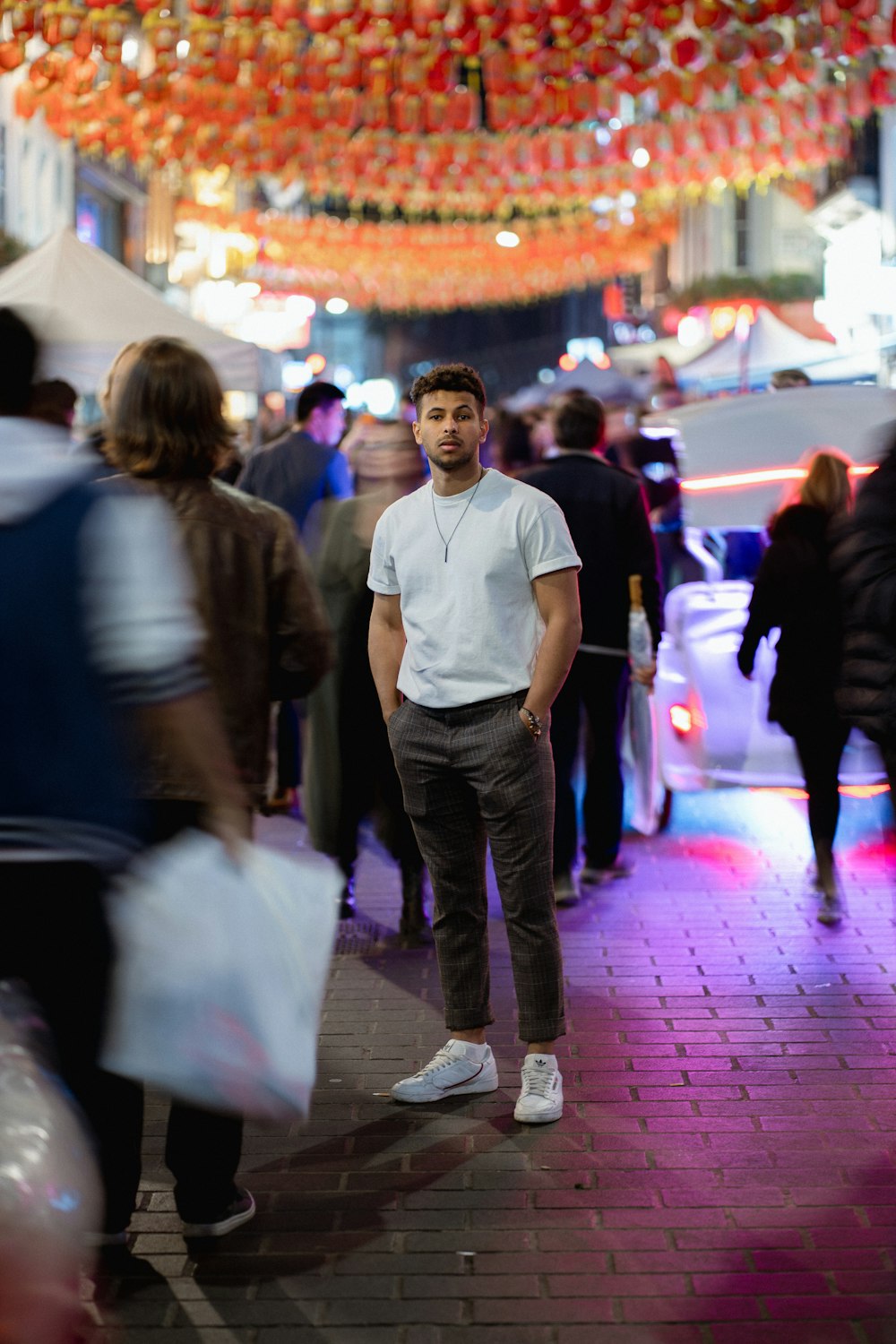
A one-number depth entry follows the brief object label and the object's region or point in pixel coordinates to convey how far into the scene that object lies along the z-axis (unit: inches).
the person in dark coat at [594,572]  299.0
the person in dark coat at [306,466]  377.7
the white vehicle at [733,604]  333.7
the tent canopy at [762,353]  738.2
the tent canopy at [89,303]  432.5
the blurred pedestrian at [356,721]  272.2
